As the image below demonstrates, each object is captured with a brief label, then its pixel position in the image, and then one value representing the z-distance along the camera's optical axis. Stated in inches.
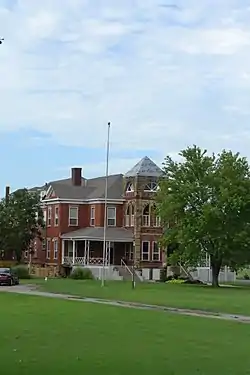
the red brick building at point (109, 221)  3253.0
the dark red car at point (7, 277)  2420.0
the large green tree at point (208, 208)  2618.1
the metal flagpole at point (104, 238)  2885.3
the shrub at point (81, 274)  3070.9
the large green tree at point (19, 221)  3294.8
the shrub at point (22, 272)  3011.3
